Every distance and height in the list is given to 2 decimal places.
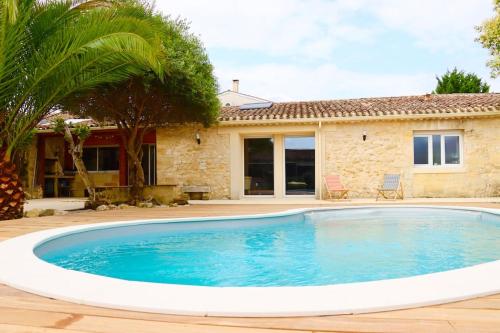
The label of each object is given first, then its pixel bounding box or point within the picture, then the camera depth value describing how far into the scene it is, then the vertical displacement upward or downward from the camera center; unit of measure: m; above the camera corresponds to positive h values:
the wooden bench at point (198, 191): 14.81 -0.74
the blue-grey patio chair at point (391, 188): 13.29 -0.60
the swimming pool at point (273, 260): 2.50 -1.12
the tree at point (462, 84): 30.34 +6.36
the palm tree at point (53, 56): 7.90 +2.27
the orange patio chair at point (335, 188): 13.59 -0.60
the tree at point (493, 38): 13.16 +4.25
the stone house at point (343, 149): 13.55 +0.71
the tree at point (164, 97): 10.91 +2.03
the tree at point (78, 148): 11.72 +0.67
